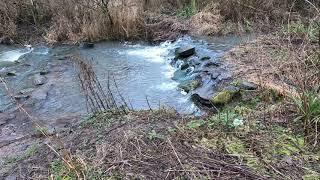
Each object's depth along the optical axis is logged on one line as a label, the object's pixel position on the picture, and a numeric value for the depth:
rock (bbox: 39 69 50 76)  4.82
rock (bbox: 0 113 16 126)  3.58
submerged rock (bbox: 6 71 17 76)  4.86
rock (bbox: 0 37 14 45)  6.13
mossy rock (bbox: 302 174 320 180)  1.91
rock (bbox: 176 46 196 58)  4.98
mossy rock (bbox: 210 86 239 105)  3.44
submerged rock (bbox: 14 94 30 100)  4.09
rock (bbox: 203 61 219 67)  4.35
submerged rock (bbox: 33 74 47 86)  4.52
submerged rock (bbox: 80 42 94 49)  5.74
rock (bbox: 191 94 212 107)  3.61
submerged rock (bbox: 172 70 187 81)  4.50
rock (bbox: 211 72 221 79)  4.00
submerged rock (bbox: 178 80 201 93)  4.06
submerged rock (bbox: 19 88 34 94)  4.26
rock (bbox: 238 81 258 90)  3.43
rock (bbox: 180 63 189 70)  4.71
